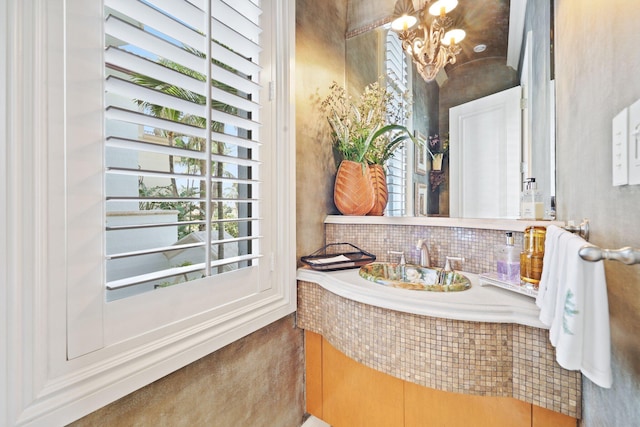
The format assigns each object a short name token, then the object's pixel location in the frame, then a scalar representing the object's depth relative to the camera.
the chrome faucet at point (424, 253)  1.32
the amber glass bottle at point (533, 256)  0.91
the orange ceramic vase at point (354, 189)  1.53
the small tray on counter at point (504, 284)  0.88
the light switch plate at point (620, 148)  0.49
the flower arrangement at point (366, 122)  1.56
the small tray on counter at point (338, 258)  1.33
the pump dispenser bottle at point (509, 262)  0.99
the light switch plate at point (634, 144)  0.45
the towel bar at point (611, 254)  0.39
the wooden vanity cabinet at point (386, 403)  0.92
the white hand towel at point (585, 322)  0.47
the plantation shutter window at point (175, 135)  0.78
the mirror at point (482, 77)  1.14
